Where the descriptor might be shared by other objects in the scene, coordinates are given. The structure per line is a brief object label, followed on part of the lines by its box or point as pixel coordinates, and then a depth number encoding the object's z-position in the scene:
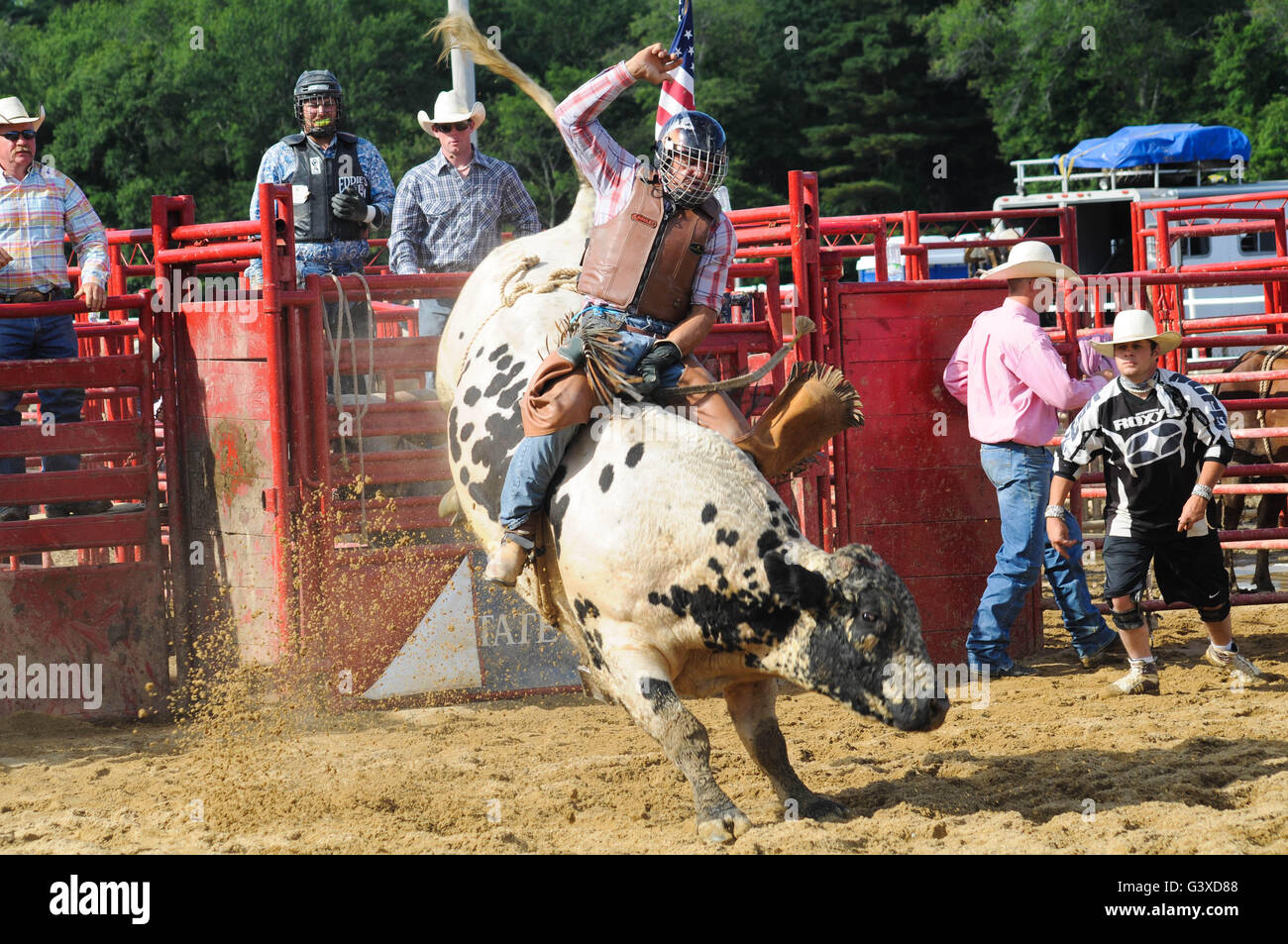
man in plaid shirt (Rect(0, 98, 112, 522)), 13.90
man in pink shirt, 13.91
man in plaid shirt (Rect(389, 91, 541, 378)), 15.92
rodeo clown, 12.76
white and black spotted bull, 8.49
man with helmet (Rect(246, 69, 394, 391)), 15.38
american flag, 15.71
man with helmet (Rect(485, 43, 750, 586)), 9.55
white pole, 23.67
